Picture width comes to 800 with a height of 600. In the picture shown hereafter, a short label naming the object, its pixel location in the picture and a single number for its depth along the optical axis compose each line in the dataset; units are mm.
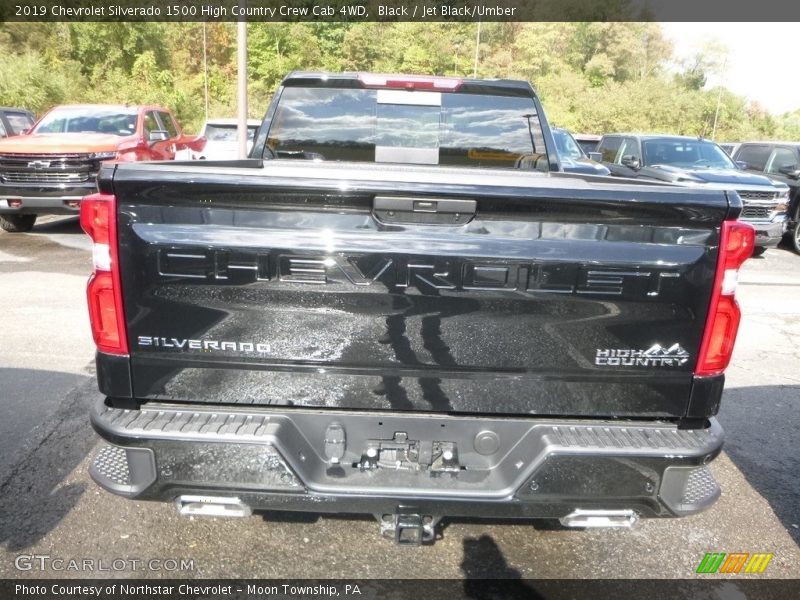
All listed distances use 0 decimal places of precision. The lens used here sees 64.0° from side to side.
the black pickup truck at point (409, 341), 2156
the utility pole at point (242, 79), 13695
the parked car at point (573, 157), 11232
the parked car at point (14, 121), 13615
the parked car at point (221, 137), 14867
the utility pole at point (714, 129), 48134
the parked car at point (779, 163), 11961
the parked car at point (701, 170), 10461
